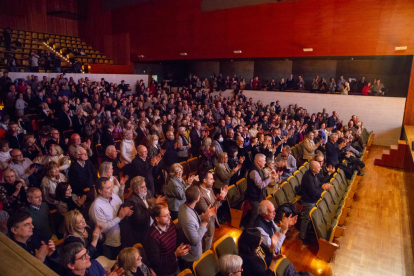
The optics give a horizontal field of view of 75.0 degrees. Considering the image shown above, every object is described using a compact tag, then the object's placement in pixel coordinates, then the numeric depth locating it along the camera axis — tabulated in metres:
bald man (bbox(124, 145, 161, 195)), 3.61
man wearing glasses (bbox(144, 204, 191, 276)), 2.23
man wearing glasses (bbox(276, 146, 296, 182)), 4.97
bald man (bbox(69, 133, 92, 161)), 3.60
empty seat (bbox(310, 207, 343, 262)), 3.44
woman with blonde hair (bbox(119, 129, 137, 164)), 4.40
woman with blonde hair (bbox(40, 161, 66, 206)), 3.07
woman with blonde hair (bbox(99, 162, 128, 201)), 2.99
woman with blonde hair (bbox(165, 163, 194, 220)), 3.20
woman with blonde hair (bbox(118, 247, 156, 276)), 1.96
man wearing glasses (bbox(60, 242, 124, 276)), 1.82
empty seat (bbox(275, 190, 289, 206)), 4.08
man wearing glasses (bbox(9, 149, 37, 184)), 3.63
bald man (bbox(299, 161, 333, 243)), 3.86
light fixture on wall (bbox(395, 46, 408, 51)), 9.55
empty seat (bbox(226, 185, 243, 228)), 4.11
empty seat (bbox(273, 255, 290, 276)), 2.43
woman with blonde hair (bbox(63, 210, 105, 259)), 2.17
